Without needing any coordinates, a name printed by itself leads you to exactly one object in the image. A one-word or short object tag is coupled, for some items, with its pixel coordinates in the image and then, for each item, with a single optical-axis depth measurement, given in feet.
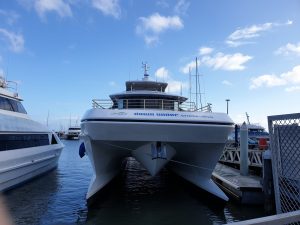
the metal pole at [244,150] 34.31
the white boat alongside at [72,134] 250.28
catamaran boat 25.74
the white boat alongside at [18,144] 30.57
